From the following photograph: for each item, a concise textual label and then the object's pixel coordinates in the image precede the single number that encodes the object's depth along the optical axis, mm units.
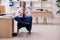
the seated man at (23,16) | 5559
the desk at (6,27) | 5059
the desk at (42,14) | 7795
